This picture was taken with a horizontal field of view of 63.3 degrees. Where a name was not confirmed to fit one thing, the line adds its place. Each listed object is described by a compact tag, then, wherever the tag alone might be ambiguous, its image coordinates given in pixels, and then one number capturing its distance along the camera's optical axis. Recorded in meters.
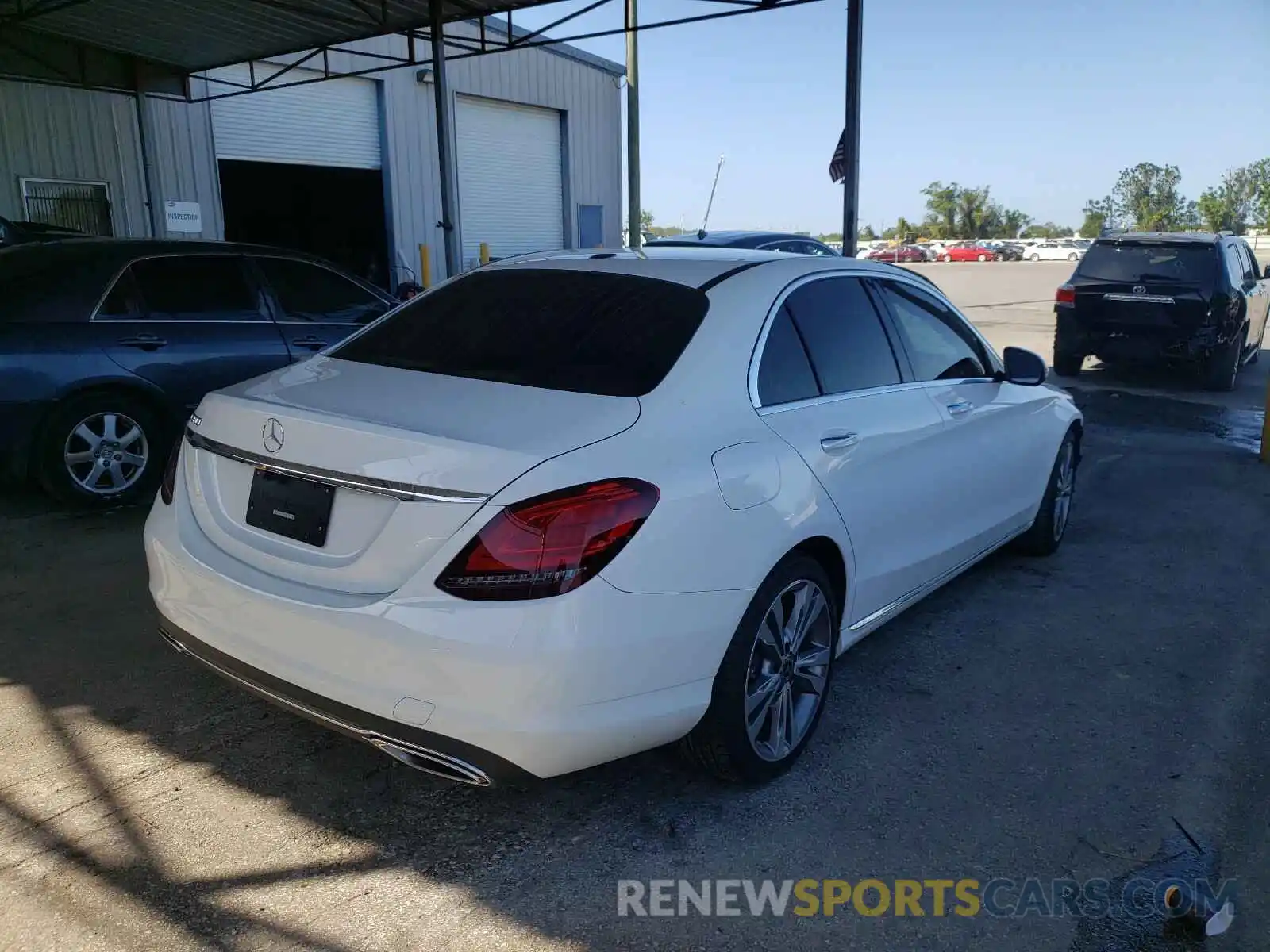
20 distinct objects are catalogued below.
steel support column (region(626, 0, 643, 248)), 15.24
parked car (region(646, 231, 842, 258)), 12.10
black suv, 10.89
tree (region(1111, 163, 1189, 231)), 88.69
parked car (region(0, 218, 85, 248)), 8.47
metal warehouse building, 13.09
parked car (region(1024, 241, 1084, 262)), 67.53
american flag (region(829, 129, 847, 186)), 9.69
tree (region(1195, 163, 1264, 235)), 79.12
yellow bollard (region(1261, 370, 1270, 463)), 7.96
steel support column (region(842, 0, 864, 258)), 8.68
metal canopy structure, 10.29
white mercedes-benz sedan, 2.45
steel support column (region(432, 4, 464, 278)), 10.12
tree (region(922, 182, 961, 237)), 101.50
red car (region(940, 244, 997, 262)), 67.38
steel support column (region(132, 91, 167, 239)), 13.43
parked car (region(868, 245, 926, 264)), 64.19
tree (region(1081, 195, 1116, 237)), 94.31
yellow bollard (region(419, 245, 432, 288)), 17.17
